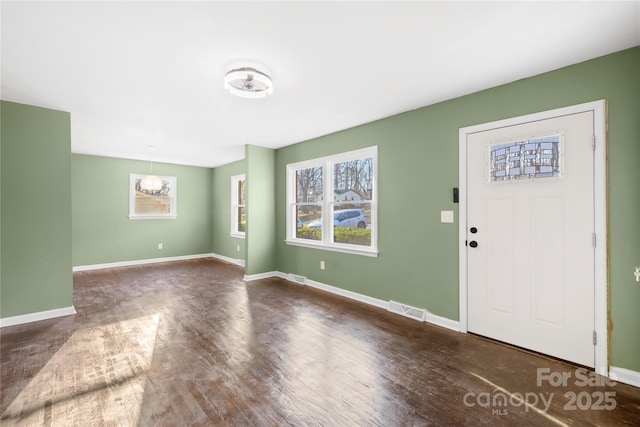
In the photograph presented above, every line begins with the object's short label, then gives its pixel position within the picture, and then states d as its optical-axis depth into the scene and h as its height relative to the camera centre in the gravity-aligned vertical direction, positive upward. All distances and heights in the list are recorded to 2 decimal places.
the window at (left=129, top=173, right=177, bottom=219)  6.74 +0.36
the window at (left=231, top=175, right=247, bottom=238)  7.02 +0.23
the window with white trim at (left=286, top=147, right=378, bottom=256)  4.10 +0.19
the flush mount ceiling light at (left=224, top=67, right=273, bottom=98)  2.48 +1.22
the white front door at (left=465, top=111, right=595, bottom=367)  2.36 -0.20
